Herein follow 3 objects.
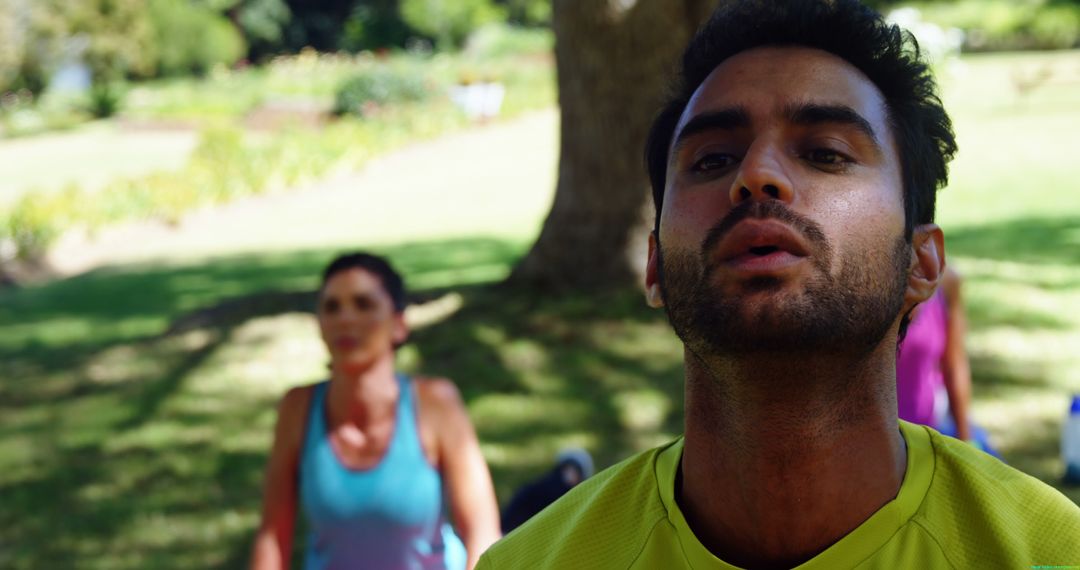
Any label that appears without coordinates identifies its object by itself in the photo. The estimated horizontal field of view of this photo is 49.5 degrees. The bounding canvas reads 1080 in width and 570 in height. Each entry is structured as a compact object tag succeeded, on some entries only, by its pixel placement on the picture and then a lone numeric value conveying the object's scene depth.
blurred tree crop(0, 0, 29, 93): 39.69
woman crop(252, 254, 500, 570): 3.79
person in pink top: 4.78
